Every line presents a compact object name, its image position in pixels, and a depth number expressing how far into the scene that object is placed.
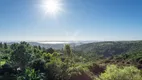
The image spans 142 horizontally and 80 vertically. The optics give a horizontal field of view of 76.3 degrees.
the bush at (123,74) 11.34
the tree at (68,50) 31.19
